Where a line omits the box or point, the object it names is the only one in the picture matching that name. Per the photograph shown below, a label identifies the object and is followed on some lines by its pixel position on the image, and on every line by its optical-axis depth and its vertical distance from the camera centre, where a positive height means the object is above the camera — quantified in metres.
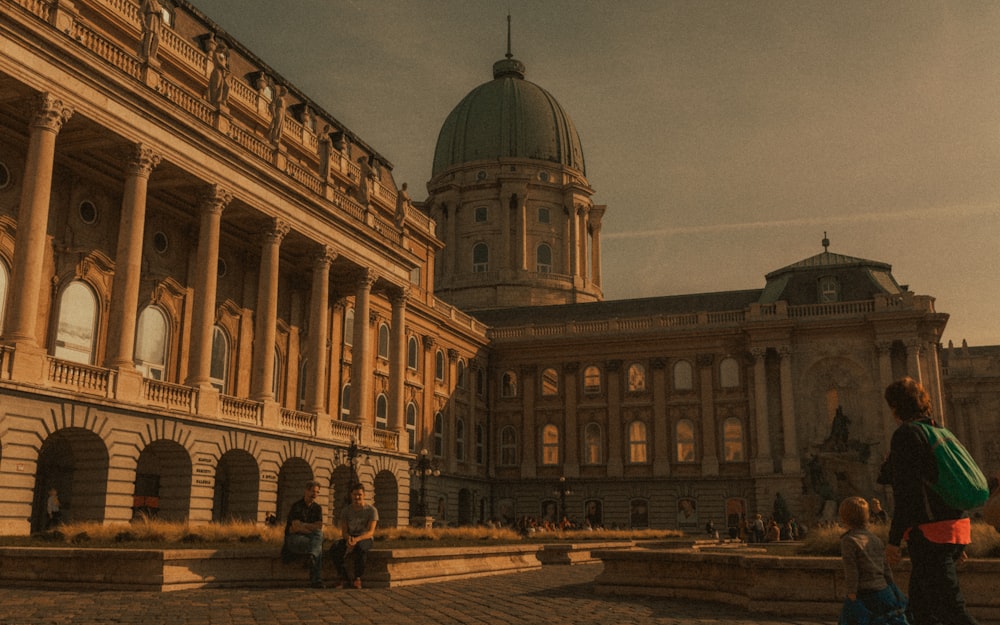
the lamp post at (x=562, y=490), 51.75 +1.14
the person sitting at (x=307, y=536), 15.88 -0.47
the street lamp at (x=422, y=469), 42.21 +1.89
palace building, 27.39 +8.52
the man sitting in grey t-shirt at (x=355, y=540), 15.95 -0.53
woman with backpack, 6.47 -0.13
